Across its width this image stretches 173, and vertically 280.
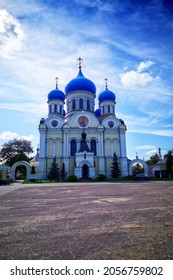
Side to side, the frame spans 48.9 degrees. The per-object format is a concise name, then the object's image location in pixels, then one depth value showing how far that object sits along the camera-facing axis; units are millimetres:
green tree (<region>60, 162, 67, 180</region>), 32781
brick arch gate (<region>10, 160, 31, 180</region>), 32862
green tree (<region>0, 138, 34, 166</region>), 49156
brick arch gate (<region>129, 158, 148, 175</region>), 36250
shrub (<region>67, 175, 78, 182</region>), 28234
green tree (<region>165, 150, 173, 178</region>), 38281
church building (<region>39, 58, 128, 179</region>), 34003
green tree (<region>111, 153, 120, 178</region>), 33719
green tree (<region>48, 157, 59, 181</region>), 32406
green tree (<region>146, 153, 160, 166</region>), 66512
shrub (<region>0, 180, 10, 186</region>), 22578
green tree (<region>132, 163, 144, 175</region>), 61456
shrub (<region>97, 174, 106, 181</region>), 29103
